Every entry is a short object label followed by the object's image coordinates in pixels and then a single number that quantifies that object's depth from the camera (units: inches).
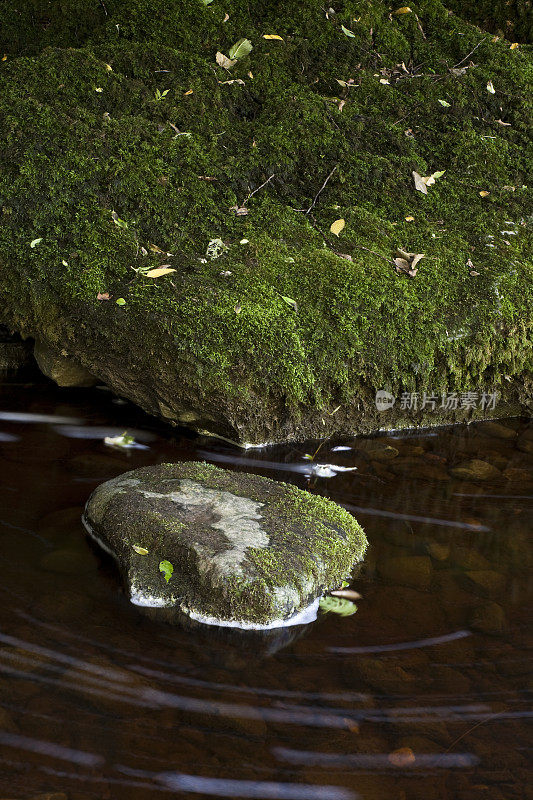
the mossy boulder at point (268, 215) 169.9
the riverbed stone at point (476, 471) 171.5
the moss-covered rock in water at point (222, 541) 110.8
